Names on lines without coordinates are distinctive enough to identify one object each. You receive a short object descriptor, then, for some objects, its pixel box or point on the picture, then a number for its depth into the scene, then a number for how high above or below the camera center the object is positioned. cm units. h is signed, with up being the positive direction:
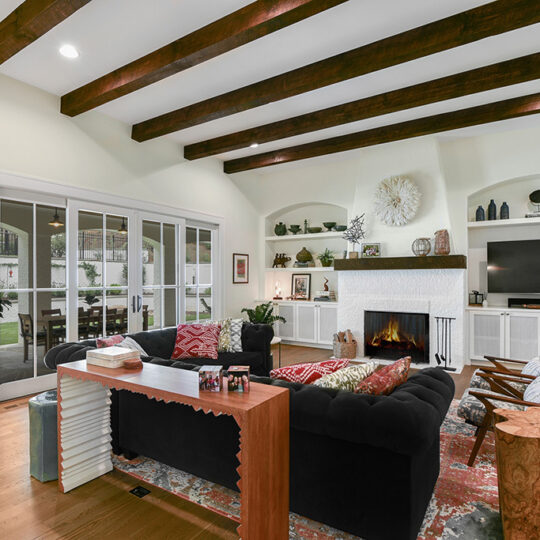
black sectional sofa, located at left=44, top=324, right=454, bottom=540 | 160 -84
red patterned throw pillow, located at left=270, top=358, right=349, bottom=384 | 219 -57
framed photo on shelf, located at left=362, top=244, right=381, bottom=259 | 582 +35
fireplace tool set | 527 -94
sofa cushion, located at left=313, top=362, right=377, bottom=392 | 198 -55
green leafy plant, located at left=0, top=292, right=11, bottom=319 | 375 -25
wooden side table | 174 -96
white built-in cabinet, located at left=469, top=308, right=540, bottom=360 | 491 -81
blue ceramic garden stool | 233 -100
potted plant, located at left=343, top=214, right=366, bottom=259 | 595 +65
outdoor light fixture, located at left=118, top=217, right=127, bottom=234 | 477 +61
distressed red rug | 188 -127
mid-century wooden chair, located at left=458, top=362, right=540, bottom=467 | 238 -86
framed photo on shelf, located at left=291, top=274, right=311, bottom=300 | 708 -23
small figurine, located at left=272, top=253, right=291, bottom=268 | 729 +28
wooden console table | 152 -74
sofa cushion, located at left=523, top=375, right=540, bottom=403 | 237 -77
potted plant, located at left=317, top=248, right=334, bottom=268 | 673 +27
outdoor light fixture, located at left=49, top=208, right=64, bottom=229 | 411 +61
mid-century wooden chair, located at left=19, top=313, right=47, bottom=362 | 390 -55
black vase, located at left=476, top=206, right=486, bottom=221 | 539 +83
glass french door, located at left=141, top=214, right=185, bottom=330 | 508 +7
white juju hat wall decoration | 549 +107
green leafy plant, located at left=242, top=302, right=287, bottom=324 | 639 -67
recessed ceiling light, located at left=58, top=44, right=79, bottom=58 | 321 +192
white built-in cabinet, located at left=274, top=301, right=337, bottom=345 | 645 -82
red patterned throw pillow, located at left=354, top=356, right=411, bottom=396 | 189 -55
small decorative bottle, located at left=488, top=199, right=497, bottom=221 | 532 +85
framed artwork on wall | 663 +13
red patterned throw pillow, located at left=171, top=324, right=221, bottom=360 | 404 -71
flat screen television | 513 +8
